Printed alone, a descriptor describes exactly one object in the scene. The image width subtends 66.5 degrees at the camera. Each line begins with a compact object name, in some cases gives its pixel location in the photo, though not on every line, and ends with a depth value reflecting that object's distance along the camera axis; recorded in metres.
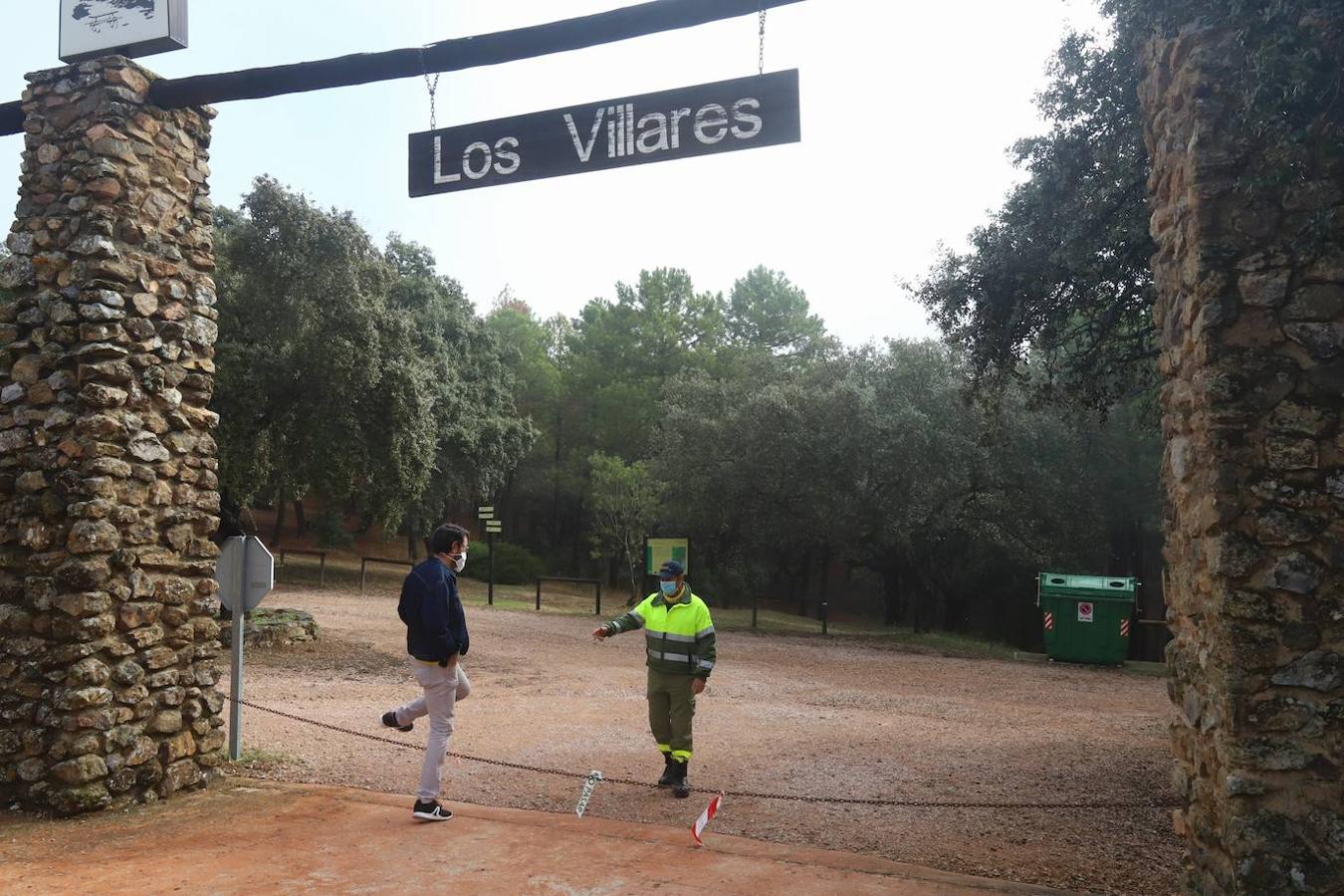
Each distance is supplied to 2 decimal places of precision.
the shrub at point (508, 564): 35.19
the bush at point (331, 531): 39.91
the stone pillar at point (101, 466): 6.12
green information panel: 22.59
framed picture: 6.52
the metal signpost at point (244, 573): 7.58
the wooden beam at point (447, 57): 5.77
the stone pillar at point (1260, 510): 3.76
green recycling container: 18.91
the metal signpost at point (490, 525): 25.22
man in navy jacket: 6.10
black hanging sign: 5.70
